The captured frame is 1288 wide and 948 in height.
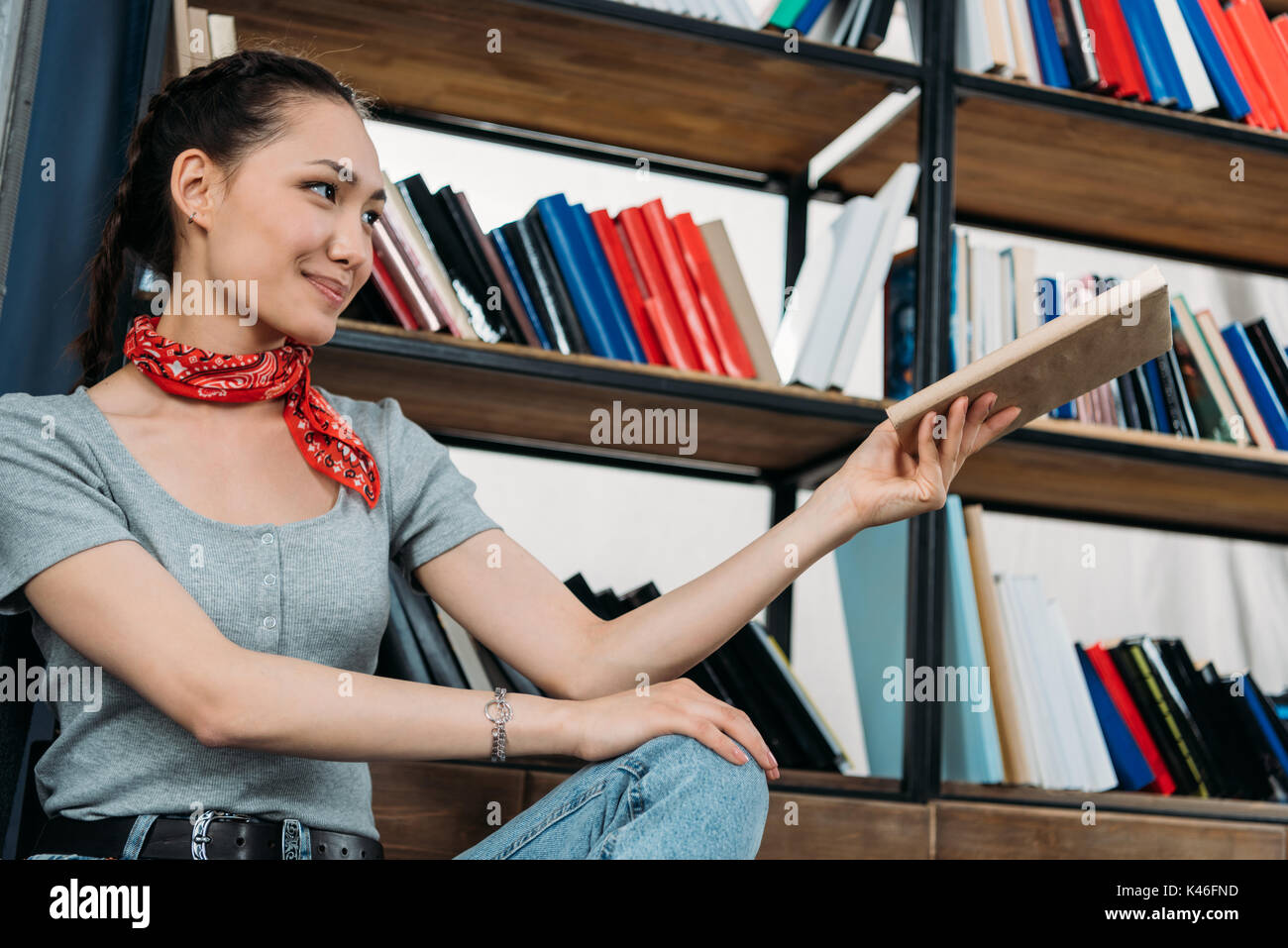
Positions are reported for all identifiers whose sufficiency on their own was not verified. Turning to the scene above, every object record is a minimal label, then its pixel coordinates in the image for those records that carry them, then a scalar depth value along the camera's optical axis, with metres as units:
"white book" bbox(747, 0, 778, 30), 1.60
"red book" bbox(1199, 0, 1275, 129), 1.82
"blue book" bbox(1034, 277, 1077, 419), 1.76
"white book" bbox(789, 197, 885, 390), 1.59
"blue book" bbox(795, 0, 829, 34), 1.62
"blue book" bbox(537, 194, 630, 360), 1.53
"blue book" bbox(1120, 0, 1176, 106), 1.76
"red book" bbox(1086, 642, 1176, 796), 1.67
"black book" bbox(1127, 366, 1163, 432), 1.77
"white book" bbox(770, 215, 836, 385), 1.62
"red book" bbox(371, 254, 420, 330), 1.44
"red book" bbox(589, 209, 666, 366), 1.57
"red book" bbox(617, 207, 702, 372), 1.56
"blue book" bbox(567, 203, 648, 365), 1.55
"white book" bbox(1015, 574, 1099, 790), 1.62
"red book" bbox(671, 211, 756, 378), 1.59
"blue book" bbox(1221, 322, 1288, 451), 1.80
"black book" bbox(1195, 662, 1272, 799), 1.71
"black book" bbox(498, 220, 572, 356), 1.52
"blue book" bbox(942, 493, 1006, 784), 1.58
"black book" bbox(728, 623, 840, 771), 1.57
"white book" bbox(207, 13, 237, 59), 1.41
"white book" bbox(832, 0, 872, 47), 1.66
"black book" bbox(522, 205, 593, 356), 1.53
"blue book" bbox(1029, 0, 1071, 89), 1.74
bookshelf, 1.50
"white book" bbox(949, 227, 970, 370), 1.65
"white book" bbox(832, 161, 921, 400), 1.60
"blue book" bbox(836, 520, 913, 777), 1.61
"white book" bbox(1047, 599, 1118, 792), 1.63
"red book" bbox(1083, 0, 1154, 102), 1.75
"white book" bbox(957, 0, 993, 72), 1.69
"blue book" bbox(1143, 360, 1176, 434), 1.78
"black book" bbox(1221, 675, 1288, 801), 1.72
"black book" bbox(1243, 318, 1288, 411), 1.82
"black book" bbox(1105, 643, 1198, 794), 1.67
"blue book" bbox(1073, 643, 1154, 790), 1.65
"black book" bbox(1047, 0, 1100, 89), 1.73
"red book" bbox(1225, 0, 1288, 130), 1.84
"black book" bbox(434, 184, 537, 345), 1.49
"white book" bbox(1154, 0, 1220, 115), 1.78
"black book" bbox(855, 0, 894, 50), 1.65
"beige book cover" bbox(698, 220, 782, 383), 1.60
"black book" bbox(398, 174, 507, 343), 1.49
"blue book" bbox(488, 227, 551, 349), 1.52
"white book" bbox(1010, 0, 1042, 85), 1.72
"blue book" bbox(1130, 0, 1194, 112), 1.77
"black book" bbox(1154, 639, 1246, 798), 1.69
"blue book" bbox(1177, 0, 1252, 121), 1.80
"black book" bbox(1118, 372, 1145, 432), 1.77
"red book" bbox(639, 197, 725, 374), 1.58
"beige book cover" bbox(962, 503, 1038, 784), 1.60
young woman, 0.91
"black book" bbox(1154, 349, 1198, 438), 1.78
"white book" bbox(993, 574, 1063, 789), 1.62
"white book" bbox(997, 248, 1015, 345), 1.71
